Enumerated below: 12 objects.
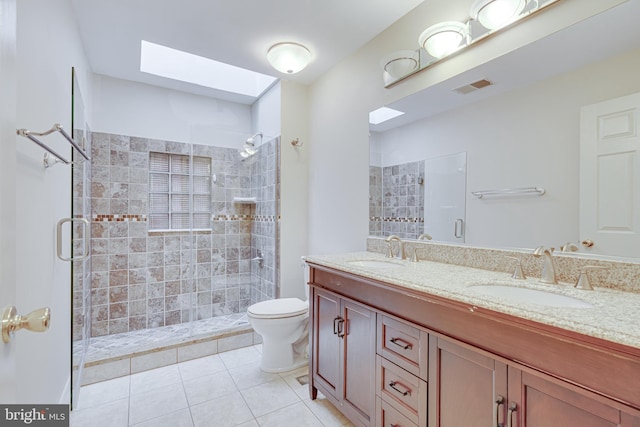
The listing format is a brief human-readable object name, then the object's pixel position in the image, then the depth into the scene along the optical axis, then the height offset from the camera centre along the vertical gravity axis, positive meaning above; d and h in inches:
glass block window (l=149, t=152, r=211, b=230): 125.2 +8.4
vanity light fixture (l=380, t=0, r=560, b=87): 55.7 +37.4
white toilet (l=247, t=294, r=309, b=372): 89.8 -35.6
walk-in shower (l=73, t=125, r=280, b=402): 114.4 -10.0
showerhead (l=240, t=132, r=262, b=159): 127.7 +27.2
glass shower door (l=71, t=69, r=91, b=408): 71.9 -9.9
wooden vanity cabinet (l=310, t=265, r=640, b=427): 29.7 -19.3
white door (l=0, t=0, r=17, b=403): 23.5 +2.4
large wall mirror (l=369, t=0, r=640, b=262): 47.2 +16.9
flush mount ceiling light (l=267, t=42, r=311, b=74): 91.4 +47.3
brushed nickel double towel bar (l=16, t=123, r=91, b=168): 39.8 +10.0
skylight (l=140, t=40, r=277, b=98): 114.9 +56.5
